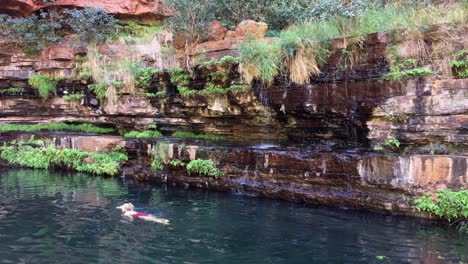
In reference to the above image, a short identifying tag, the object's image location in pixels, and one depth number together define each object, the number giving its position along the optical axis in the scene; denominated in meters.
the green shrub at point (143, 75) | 12.66
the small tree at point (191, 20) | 12.67
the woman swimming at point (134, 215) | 7.37
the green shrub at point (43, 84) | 14.38
